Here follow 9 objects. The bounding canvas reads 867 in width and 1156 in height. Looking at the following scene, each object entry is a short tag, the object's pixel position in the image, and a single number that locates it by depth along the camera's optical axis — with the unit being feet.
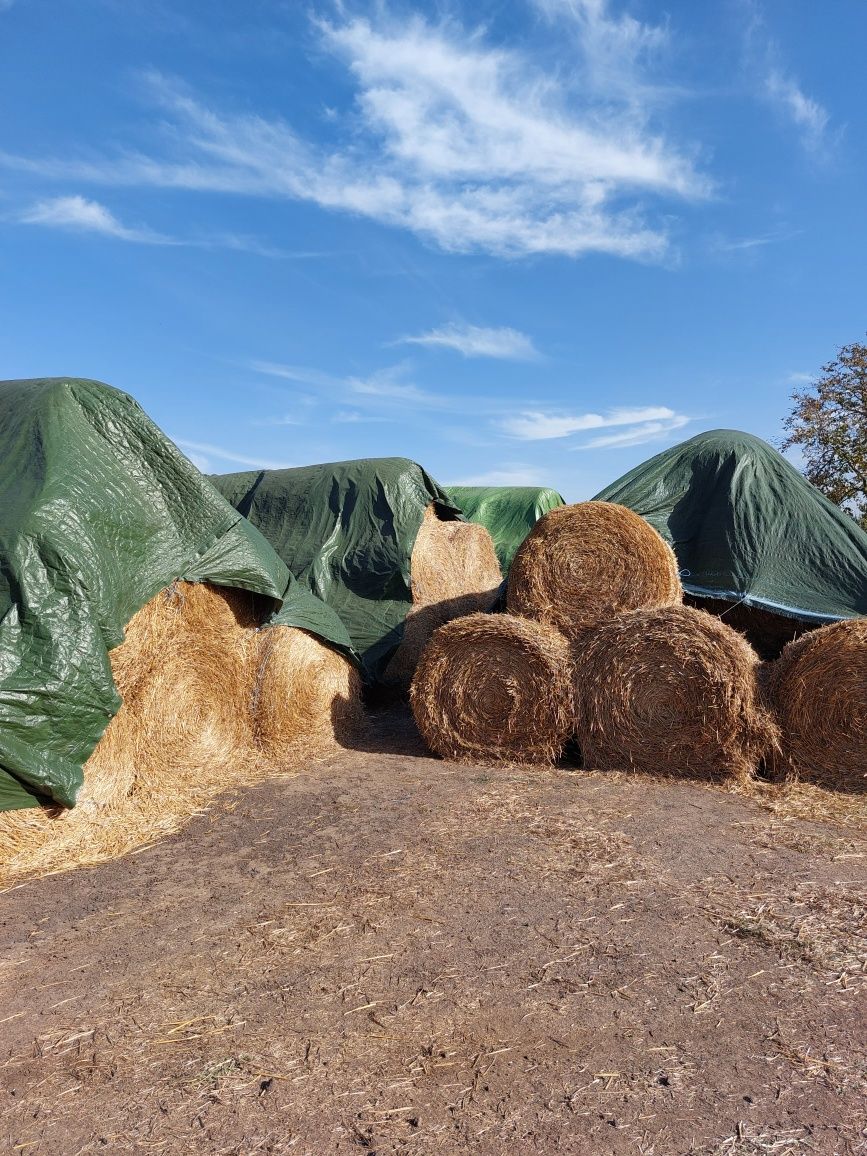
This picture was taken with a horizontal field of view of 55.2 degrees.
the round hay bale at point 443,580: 27.25
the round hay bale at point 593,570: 20.58
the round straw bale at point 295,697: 21.17
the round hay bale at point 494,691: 19.90
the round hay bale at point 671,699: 18.42
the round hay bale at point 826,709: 18.02
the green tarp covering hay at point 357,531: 27.12
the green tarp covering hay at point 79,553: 14.57
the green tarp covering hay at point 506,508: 45.21
